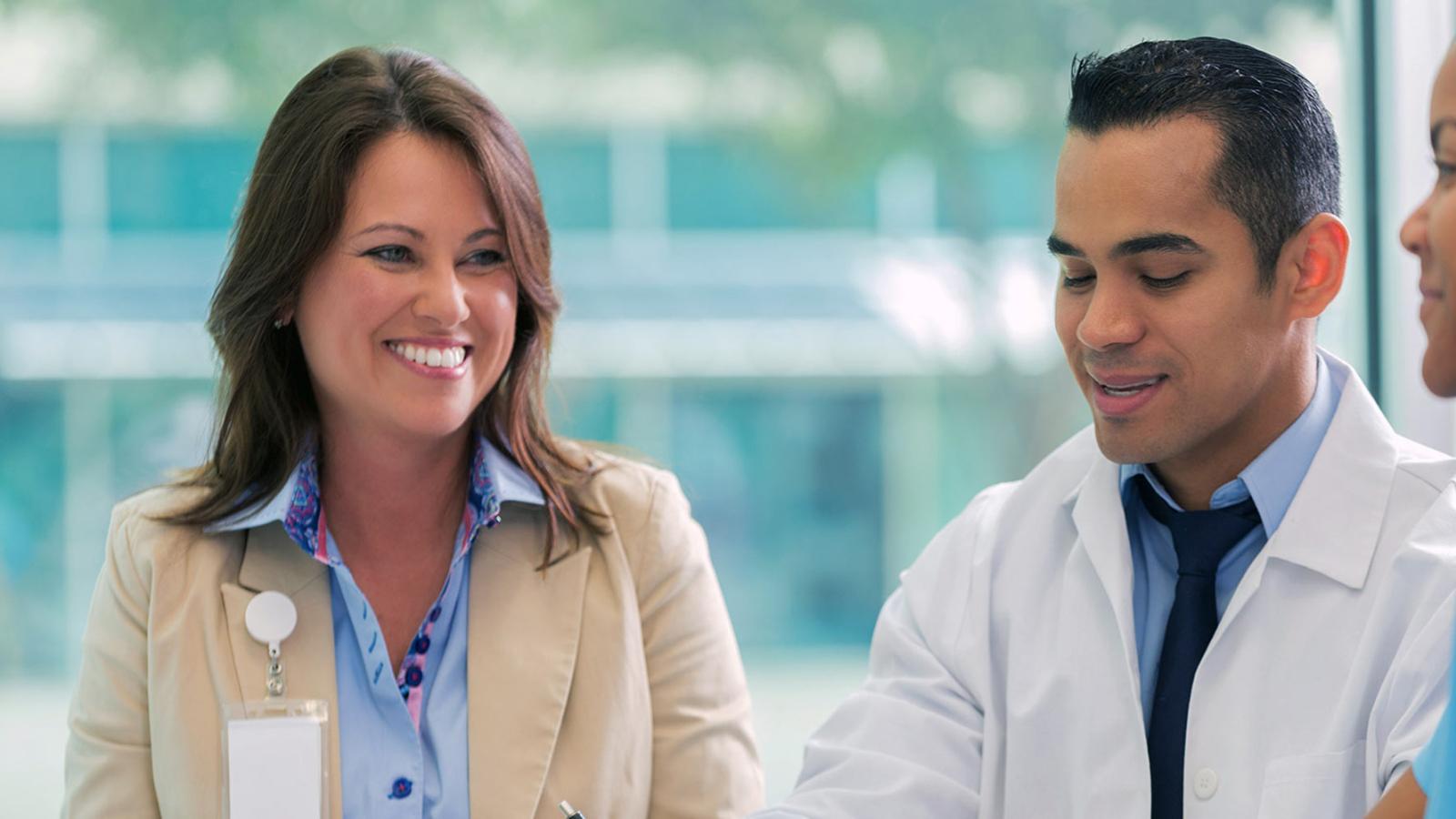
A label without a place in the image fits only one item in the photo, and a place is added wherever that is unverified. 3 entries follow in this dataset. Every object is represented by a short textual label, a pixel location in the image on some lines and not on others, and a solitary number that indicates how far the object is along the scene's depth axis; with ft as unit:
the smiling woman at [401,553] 8.83
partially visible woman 7.48
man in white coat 8.25
